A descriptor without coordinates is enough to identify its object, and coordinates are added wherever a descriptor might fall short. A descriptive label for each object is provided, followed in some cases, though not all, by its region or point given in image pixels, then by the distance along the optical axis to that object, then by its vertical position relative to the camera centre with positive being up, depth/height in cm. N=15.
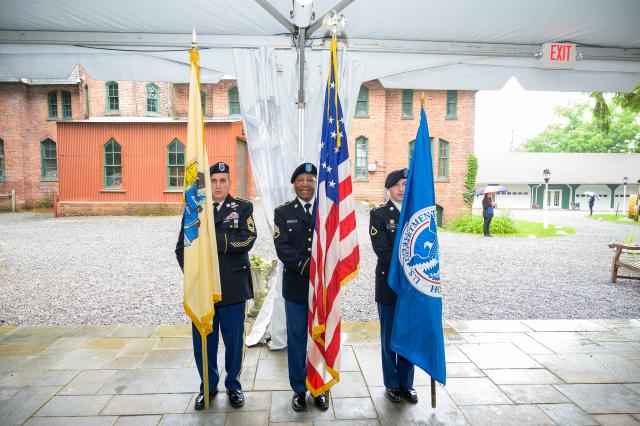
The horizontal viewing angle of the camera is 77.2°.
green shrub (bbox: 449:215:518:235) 1744 -202
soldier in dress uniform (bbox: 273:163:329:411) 327 -68
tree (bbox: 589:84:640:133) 1191 +238
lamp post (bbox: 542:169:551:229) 1938 +26
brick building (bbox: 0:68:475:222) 2167 +335
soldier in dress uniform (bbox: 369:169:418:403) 335 -92
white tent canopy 372 +148
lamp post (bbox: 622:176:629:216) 3477 -121
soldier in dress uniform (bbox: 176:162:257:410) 332 -88
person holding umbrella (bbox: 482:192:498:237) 1639 -123
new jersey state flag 308 -38
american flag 304 -57
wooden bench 812 -162
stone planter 505 -127
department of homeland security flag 306 -75
